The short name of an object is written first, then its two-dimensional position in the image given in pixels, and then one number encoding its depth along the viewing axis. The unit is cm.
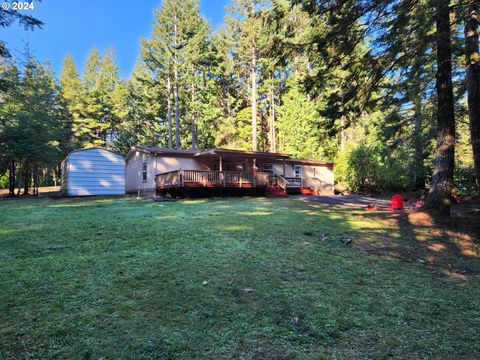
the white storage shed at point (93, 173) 1767
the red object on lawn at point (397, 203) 1083
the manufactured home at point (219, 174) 1614
